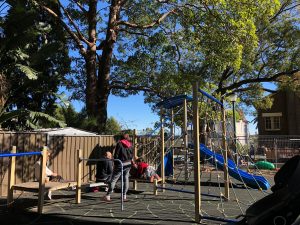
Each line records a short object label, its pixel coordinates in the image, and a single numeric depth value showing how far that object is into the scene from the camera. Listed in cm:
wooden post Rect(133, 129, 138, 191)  892
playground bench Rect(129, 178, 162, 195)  740
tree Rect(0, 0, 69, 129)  979
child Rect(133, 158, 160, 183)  779
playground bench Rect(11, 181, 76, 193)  568
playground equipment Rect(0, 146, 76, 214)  547
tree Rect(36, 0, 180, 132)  1275
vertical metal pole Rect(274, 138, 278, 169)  1549
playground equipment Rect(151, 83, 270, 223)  486
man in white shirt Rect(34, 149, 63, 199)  661
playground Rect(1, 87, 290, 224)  505
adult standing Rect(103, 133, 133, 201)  638
